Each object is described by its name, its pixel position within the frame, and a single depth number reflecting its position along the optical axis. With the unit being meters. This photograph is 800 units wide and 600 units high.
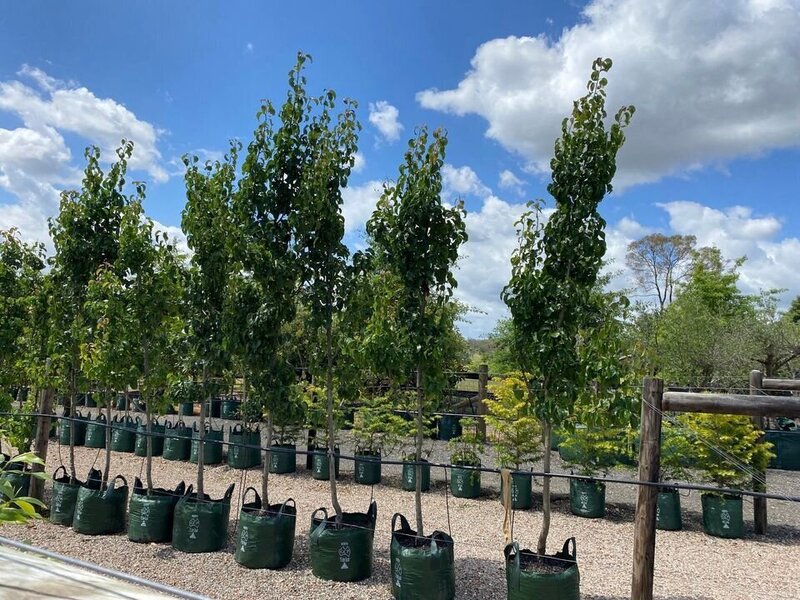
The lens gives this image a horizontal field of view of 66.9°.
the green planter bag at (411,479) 9.80
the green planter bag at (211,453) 11.76
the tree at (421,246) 5.41
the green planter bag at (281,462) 11.03
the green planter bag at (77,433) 13.42
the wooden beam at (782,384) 8.23
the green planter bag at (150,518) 6.41
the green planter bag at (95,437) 13.22
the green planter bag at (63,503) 7.06
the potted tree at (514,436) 9.09
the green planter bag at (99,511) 6.71
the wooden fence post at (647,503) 4.56
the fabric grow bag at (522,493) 9.05
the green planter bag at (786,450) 12.95
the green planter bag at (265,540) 5.68
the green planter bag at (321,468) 10.69
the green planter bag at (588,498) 8.59
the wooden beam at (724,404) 4.59
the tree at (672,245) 35.81
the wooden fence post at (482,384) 13.04
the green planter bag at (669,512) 8.08
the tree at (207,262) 6.79
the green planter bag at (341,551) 5.41
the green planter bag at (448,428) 15.49
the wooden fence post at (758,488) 7.99
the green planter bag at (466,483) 9.58
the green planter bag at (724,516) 7.81
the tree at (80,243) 7.46
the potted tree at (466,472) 9.59
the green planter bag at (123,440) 12.80
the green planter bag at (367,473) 10.36
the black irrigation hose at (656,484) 3.54
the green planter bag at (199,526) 6.15
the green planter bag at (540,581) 4.38
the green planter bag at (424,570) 4.79
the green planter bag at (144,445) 12.16
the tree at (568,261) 4.99
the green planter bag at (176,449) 12.02
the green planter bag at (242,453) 11.19
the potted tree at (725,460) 7.83
